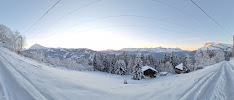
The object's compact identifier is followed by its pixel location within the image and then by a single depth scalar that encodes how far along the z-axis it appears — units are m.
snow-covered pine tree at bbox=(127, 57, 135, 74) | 55.26
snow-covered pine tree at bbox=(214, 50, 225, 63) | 60.53
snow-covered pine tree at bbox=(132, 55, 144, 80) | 30.91
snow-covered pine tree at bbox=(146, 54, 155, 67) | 64.56
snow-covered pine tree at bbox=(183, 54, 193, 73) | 39.00
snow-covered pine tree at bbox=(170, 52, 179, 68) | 61.38
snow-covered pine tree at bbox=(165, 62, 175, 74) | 52.06
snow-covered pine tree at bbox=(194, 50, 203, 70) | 45.57
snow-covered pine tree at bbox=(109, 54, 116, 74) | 56.91
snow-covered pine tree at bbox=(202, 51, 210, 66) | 42.34
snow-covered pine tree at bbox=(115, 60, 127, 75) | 48.10
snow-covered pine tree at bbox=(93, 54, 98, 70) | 58.47
